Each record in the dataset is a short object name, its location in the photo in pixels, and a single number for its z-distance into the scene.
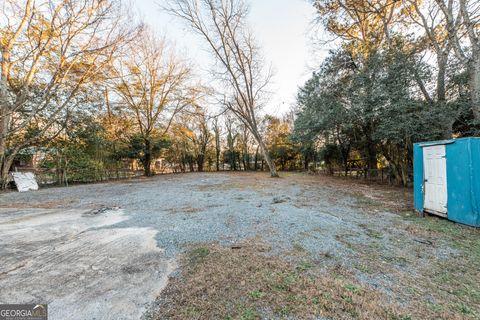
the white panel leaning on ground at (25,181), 7.94
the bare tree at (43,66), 7.59
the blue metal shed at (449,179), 3.20
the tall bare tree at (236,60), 11.34
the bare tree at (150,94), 13.26
